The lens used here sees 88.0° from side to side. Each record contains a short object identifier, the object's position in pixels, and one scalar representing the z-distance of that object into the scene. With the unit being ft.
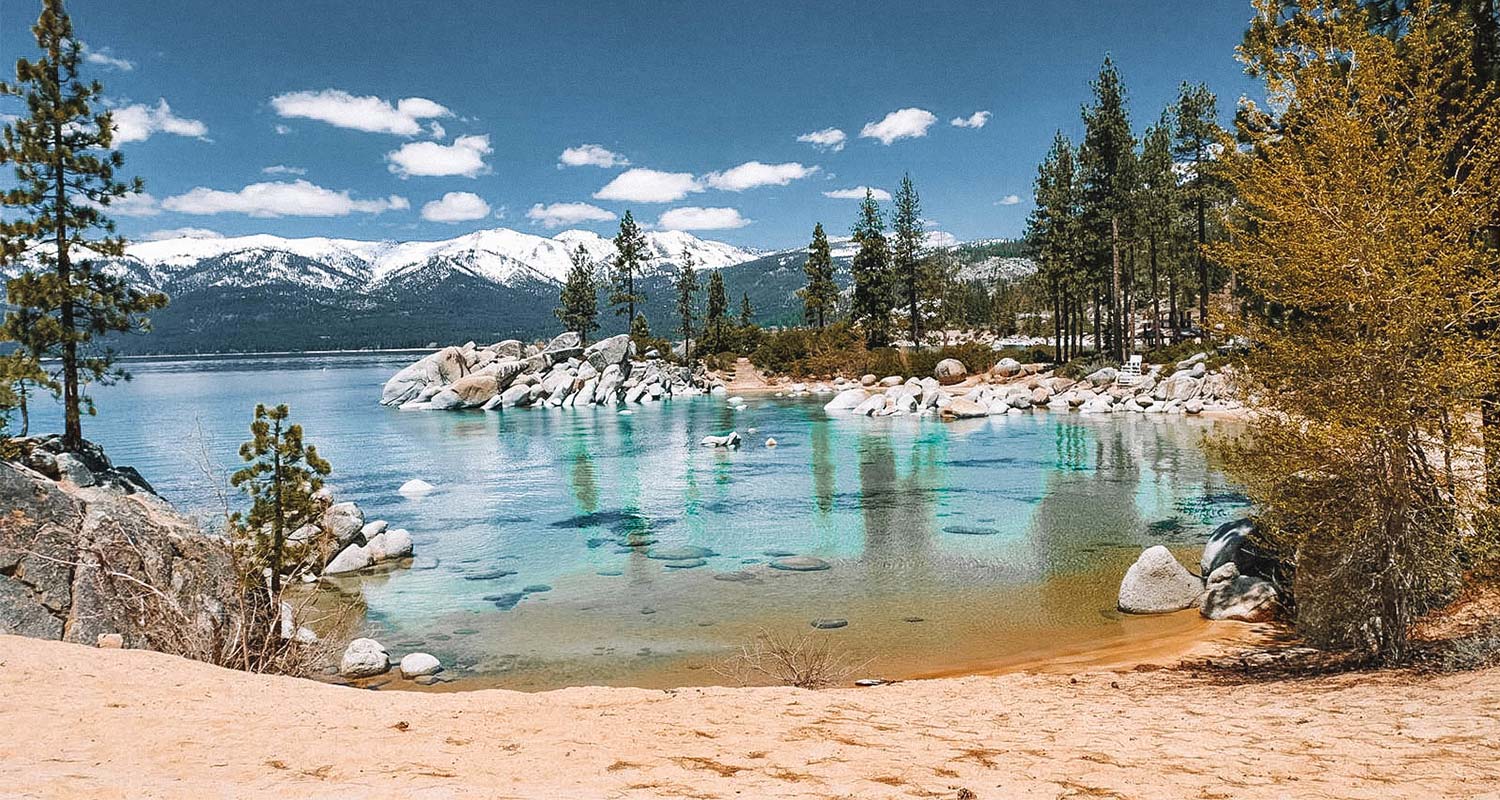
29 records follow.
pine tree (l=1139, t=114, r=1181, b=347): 186.80
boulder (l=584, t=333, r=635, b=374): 250.78
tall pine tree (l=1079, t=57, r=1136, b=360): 161.58
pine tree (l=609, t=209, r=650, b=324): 265.34
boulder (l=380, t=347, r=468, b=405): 241.55
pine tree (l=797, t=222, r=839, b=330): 288.51
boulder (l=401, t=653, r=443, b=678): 40.22
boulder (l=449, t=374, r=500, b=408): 230.27
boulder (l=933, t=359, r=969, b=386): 217.15
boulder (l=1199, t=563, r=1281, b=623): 42.86
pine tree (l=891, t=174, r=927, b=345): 260.62
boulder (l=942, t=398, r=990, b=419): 161.79
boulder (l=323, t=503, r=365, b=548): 66.03
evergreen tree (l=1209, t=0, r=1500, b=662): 27.45
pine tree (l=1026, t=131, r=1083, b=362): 198.08
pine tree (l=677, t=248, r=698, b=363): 304.50
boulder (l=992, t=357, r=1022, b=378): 207.92
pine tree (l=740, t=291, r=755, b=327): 332.12
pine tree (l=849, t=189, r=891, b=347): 264.93
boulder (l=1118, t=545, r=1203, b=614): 46.19
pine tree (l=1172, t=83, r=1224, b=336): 164.45
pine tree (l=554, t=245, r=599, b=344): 285.02
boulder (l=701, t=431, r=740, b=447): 131.02
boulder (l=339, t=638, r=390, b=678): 40.27
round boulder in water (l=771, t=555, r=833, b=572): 59.82
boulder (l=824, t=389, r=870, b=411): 182.60
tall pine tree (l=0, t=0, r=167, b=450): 60.54
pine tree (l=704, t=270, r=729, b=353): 307.17
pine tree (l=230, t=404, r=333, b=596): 40.11
